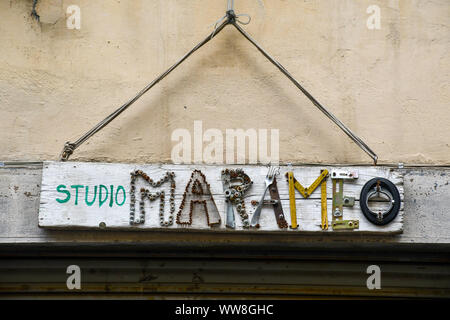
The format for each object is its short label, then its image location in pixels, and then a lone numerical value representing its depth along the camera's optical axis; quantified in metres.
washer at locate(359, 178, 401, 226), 6.44
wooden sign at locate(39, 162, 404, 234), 6.43
